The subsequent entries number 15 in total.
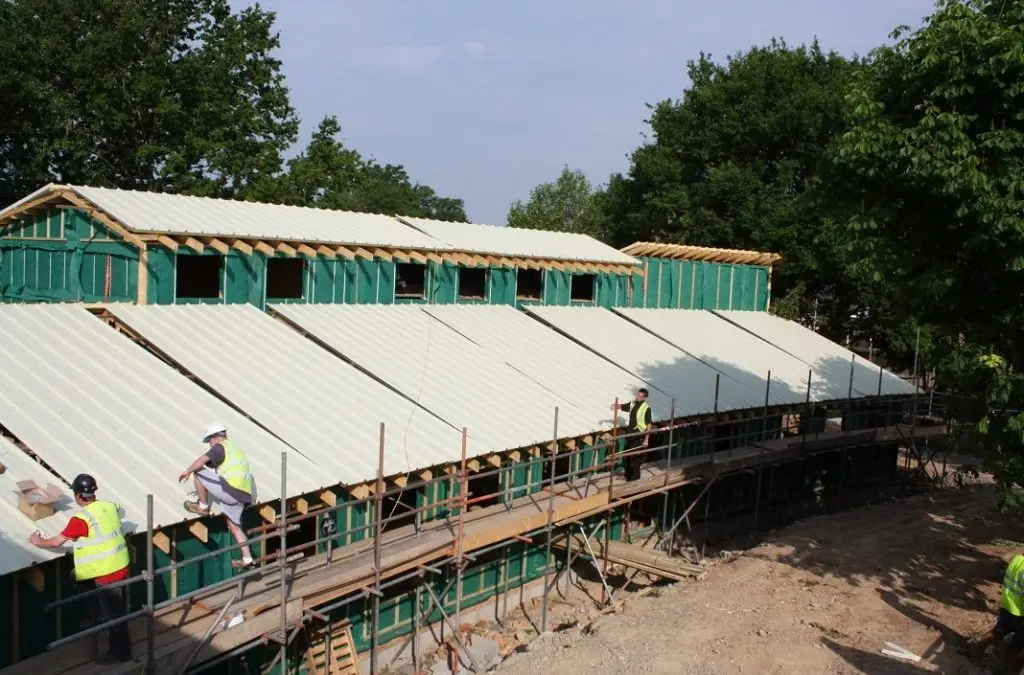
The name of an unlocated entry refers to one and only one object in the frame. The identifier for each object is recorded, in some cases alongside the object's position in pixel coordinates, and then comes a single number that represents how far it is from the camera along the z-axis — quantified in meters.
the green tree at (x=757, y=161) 34.34
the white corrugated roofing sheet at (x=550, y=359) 17.38
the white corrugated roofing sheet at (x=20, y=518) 7.85
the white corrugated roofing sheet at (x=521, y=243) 21.49
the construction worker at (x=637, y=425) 16.31
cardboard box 8.45
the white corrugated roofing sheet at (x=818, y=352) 25.12
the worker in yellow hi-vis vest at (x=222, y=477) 9.58
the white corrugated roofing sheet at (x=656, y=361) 19.59
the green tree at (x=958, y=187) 11.76
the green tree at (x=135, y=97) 31.45
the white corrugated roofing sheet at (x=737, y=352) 22.59
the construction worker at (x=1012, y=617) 10.40
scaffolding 9.11
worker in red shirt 7.83
